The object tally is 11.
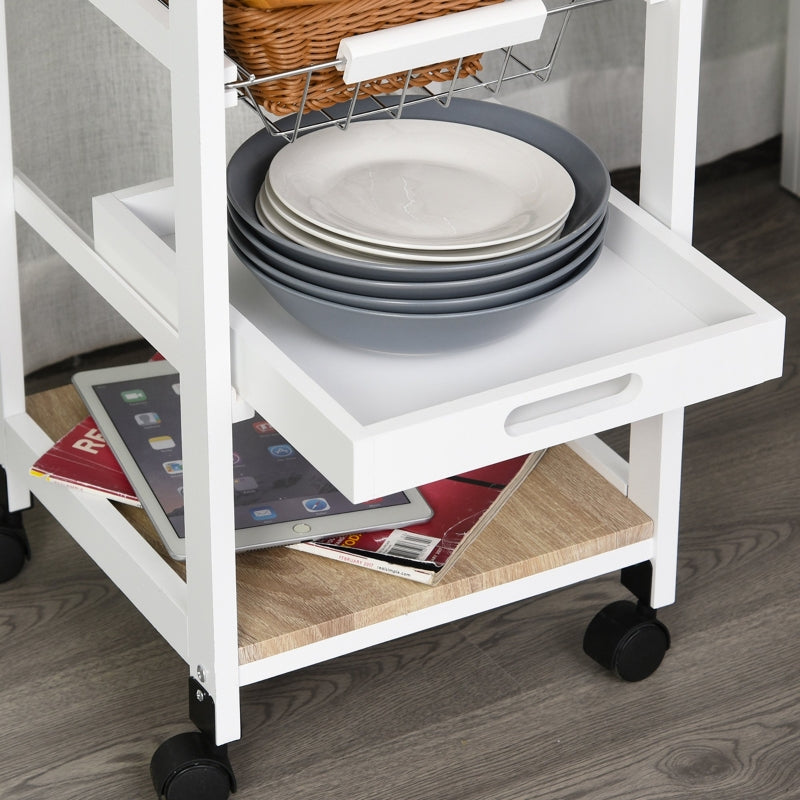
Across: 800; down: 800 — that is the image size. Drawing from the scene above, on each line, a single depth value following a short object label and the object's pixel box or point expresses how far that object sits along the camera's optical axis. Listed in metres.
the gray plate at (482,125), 1.80
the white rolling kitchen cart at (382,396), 1.74
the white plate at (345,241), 1.81
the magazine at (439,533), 1.91
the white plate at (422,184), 1.84
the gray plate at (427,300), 1.80
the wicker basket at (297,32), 1.73
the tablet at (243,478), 1.93
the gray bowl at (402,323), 1.80
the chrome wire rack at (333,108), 1.74
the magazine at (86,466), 1.97
